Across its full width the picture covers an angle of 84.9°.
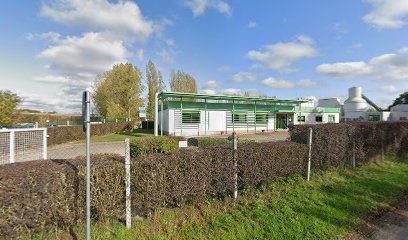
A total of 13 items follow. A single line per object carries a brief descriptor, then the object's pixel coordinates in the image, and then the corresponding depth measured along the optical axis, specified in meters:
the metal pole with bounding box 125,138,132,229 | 3.71
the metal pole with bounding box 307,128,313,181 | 6.46
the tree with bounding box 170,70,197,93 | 46.09
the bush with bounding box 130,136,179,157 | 8.97
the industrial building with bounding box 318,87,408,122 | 51.53
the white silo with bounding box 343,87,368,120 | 53.98
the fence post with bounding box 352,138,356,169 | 8.19
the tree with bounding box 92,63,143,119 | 35.66
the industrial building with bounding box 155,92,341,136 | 24.80
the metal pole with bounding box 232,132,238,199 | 4.83
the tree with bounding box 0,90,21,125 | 13.61
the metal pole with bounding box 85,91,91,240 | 2.91
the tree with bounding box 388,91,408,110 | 65.25
